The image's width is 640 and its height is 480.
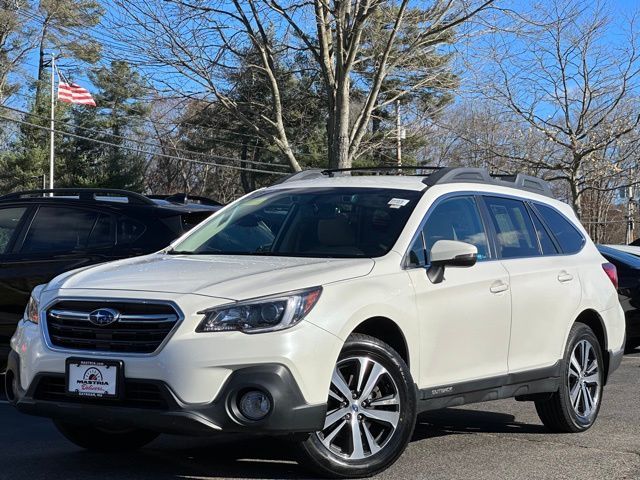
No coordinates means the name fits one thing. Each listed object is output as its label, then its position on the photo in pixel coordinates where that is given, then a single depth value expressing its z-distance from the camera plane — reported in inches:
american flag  1529.3
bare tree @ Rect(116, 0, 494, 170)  839.1
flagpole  1822.7
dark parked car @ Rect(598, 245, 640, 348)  457.7
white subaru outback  178.1
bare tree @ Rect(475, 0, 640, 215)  1049.5
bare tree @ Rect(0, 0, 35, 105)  1934.1
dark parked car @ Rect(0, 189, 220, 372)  319.6
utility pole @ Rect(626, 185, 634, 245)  1526.3
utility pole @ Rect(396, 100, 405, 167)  1111.3
